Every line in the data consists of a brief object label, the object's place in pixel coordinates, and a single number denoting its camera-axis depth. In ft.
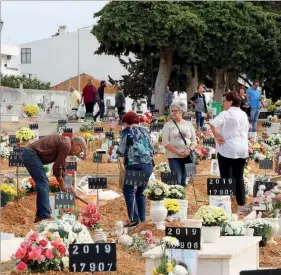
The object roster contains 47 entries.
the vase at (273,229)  43.47
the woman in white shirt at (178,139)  54.80
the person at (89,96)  129.29
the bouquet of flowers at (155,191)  46.37
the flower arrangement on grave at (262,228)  42.63
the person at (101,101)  136.42
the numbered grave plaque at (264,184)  53.93
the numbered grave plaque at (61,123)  111.28
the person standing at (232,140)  51.37
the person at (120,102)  139.34
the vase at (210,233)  37.70
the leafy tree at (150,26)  148.25
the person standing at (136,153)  48.34
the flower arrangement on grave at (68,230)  36.84
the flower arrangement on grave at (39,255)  34.53
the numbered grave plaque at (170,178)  51.83
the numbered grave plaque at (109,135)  92.63
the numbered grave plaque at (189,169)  54.49
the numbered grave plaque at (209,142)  85.61
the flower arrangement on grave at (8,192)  55.62
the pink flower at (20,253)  34.67
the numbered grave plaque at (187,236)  32.19
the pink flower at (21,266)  34.24
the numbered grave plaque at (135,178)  47.14
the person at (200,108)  115.65
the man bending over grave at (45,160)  48.26
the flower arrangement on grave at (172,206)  46.42
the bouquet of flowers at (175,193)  48.19
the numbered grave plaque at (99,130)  101.09
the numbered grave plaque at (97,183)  50.24
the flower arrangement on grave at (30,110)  122.93
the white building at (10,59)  342.31
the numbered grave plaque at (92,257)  29.37
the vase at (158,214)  45.41
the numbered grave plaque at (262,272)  25.81
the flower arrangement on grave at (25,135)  86.02
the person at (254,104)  105.91
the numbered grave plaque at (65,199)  44.21
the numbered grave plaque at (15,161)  55.77
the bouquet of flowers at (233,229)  40.27
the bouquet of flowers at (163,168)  68.81
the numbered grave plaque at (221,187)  46.11
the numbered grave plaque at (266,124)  112.11
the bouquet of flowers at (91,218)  40.47
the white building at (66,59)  295.07
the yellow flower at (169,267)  31.01
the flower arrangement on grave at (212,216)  38.91
